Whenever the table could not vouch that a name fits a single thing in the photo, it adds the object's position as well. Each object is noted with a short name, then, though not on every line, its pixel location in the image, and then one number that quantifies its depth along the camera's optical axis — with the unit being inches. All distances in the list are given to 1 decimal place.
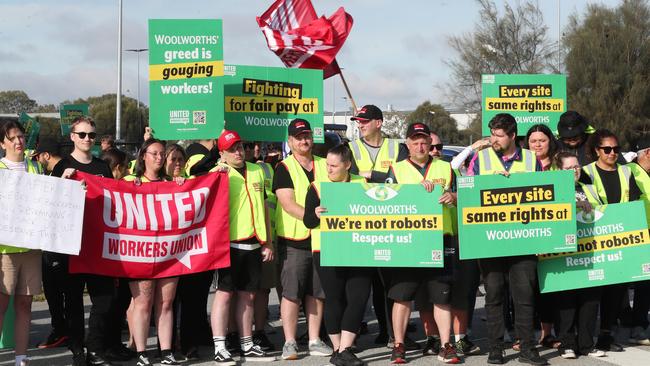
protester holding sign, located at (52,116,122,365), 629.9
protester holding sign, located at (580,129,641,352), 693.3
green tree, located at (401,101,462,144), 4859.7
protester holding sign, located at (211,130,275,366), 667.4
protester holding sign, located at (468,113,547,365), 649.6
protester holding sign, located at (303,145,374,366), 644.1
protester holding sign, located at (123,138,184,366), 635.5
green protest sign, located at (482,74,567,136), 928.9
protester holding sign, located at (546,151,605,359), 669.9
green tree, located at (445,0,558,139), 3944.4
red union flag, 915.4
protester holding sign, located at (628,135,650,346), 722.8
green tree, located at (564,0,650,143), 3907.5
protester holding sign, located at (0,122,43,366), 603.8
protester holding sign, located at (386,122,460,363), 648.4
